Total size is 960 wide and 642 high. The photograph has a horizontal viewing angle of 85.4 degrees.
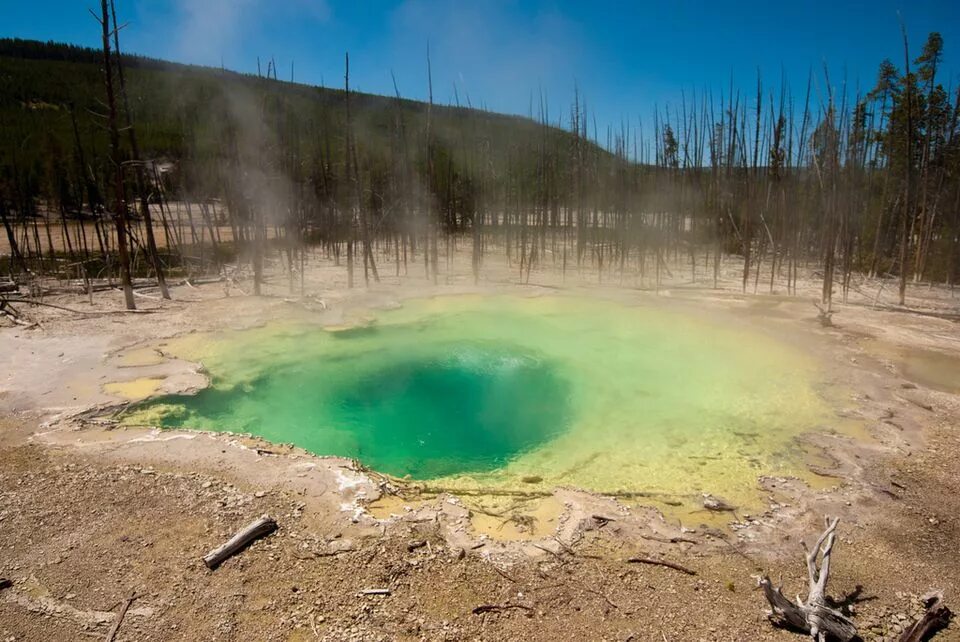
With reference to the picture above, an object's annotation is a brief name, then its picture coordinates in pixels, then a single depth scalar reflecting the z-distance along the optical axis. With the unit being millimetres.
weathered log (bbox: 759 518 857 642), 2256
